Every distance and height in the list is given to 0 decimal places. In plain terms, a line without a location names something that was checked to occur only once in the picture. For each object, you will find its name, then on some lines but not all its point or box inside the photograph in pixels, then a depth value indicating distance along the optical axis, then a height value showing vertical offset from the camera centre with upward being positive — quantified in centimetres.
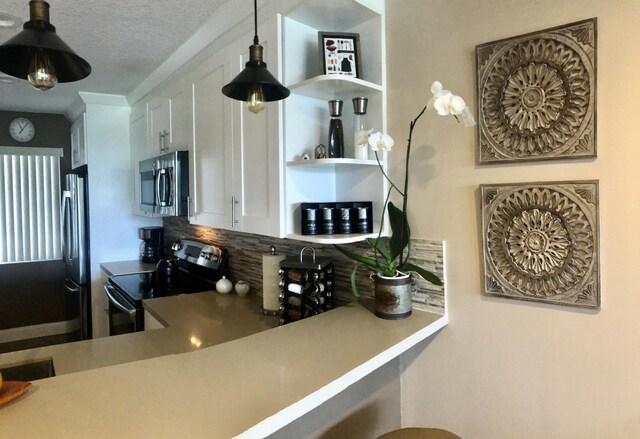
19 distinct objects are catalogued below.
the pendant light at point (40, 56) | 95 +39
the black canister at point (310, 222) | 167 -6
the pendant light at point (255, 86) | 121 +37
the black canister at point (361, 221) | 169 -5
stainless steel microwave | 260 +18
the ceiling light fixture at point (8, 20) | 204 +99
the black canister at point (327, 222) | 168 -6
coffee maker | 384 -32
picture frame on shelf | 164 +63
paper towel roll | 204 -36
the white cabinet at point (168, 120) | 266 +64
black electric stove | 261 -53
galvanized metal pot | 152 -33
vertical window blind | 448 +10
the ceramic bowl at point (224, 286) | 257 -48
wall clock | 443 +91
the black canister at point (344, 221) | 169 -5
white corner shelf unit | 165 +47
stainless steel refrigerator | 371 -32
